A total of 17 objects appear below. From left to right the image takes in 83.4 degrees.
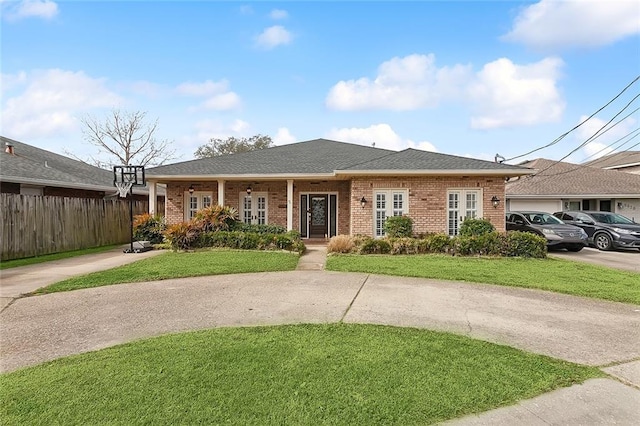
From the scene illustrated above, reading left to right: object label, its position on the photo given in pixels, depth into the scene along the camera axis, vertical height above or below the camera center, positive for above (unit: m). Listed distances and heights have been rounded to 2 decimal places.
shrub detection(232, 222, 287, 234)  13.19 -0.69
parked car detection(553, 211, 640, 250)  13.16 -0.82
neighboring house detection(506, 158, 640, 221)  19.03 +0.71
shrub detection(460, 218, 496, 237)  11.78 -0.64
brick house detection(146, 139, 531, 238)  12.71 +0.82
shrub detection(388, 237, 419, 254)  10.95 -1.15
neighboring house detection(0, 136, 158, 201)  12.70 +1.43
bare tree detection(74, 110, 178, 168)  32.19 +6.63
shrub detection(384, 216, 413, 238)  12.20 -0.63
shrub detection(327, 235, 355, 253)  11.04 -1.12
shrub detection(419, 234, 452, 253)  10.89 -1.09
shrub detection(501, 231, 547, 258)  10.44 -1.12
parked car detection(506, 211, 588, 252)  12.56 -0.80
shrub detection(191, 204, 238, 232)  12.27 -0.32
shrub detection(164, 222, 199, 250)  11.52 -0.87
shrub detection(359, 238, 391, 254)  10.95 -1.17
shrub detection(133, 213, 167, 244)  13.47 -0.74
